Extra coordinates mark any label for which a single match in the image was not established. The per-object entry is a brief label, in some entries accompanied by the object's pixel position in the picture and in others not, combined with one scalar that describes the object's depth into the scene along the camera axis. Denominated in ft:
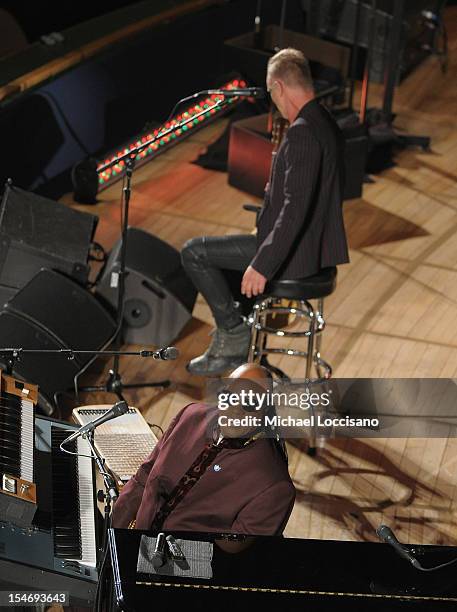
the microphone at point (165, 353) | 22.98
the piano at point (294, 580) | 18.56
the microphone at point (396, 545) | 19.10
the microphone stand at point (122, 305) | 30.68
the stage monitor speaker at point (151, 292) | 36.83
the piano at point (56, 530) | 20.86
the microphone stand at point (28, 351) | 23.21
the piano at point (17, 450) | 21.45
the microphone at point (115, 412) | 20.15
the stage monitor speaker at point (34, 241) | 35.91
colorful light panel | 49.44
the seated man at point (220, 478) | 21.36
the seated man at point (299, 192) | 29.81
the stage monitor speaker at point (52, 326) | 32.14
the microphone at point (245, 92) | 30.50
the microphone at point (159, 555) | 19.12
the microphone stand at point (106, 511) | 20.17
